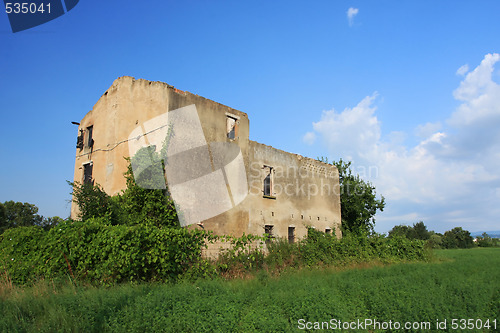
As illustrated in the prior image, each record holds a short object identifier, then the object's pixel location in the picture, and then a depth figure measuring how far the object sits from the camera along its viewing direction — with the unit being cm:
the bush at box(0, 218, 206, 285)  884
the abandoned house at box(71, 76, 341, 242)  1470
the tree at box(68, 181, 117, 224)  1383
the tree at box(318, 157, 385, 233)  2756
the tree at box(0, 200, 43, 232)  3269
